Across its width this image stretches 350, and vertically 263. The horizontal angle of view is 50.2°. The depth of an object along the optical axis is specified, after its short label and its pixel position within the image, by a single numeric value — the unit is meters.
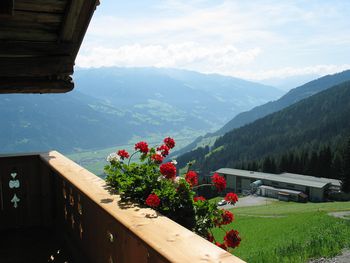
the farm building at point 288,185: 61.72
